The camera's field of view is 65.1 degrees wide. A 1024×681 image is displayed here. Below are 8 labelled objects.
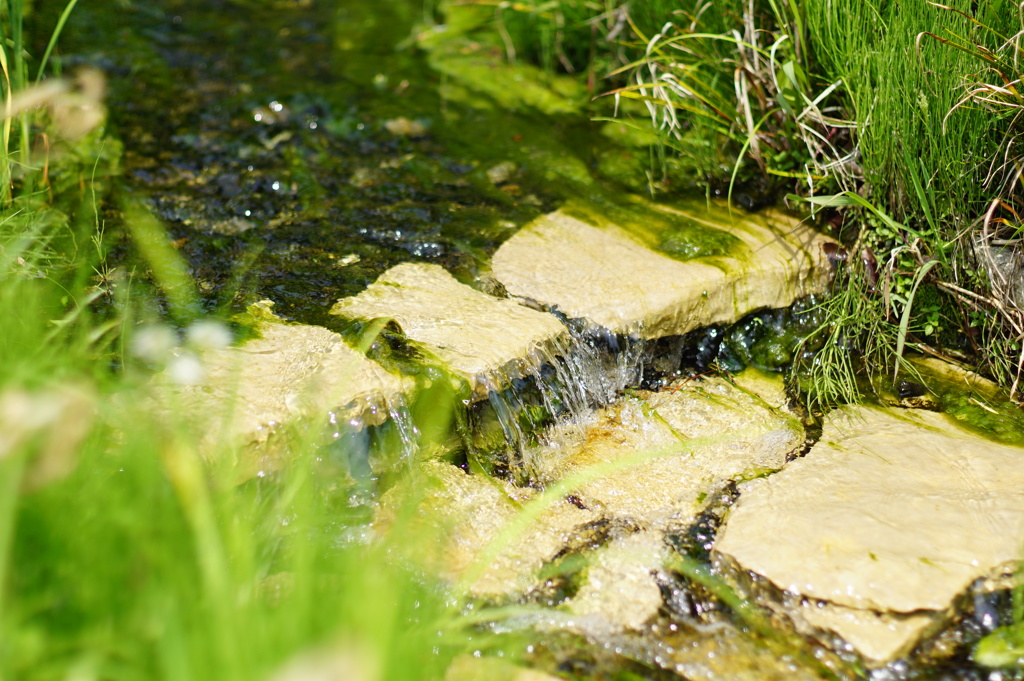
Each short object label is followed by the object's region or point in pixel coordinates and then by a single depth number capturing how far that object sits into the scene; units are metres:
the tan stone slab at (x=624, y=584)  1.95
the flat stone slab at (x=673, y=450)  2.39
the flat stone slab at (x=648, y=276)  2.79
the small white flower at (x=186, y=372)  1.92
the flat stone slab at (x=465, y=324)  2.45
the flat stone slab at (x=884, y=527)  1.92
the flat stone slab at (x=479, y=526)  2.02
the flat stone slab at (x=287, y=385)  2.04
